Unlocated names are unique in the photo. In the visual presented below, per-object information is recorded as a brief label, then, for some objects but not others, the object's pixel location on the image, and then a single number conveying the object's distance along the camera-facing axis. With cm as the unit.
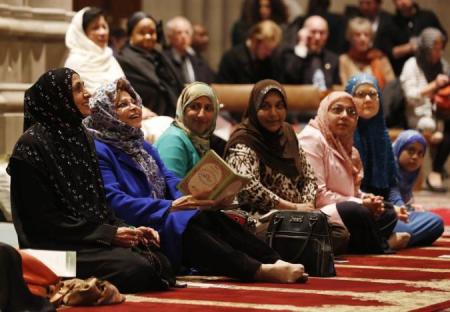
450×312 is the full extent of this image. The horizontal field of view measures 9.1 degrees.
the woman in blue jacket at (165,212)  1436
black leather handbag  1514
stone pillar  1904
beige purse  1258
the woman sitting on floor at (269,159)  1633
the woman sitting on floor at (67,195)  1320
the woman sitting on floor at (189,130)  1629
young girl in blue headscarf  1964
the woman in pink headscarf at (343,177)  1732
